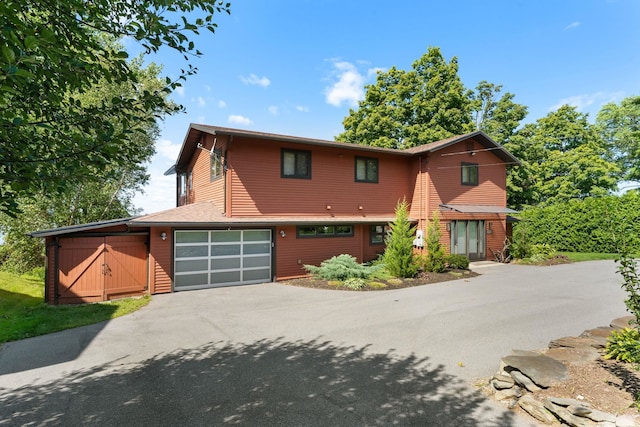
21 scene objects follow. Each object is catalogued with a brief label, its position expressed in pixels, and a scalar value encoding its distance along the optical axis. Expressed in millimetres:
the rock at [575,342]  5500
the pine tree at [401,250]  13109
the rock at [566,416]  3473
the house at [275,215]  10562
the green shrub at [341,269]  12578
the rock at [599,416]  3401
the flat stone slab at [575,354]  4891
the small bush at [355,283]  11703
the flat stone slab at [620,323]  5839
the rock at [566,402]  3678
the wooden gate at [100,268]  10047
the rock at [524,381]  4229
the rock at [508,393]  4258
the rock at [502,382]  4410
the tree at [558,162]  26203
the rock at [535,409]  3752
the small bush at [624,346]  4469
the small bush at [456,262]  14953
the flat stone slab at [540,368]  4277
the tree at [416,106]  27188
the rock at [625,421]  3270
